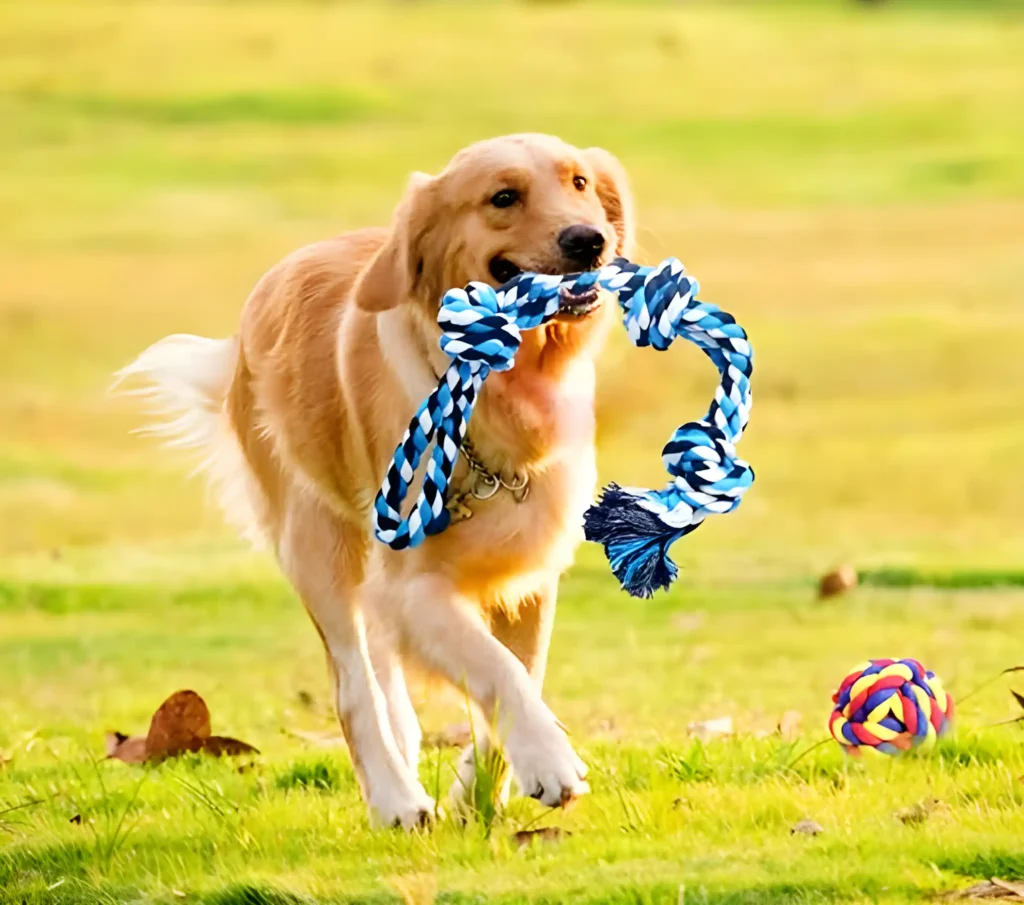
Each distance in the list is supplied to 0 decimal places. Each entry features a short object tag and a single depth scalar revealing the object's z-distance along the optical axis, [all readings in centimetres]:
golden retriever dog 875
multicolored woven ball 996
